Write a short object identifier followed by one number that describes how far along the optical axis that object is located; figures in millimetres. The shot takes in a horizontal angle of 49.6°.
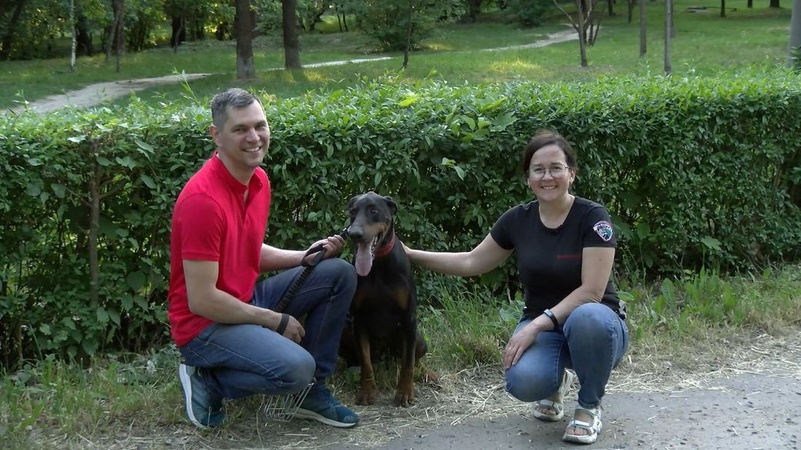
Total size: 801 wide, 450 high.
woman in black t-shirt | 4125
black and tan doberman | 4438
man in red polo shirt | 3961
